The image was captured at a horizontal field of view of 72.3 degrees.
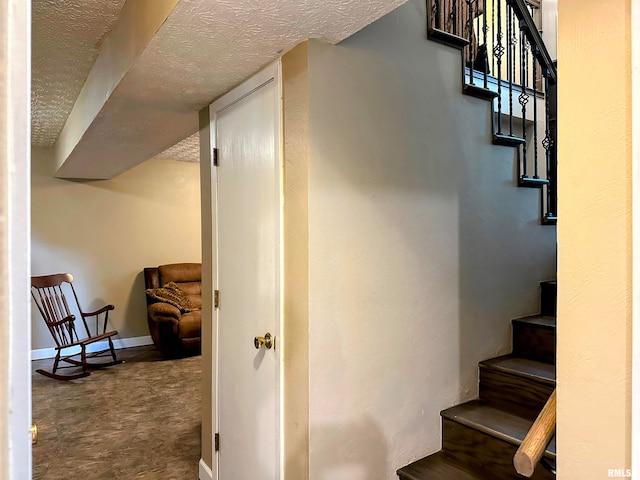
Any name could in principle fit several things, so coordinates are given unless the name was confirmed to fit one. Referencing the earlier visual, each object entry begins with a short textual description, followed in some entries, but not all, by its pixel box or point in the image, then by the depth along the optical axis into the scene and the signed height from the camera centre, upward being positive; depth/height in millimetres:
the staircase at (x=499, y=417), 1789 -809
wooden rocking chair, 4488 -901
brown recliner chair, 4967 -975
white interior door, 1778 -177
